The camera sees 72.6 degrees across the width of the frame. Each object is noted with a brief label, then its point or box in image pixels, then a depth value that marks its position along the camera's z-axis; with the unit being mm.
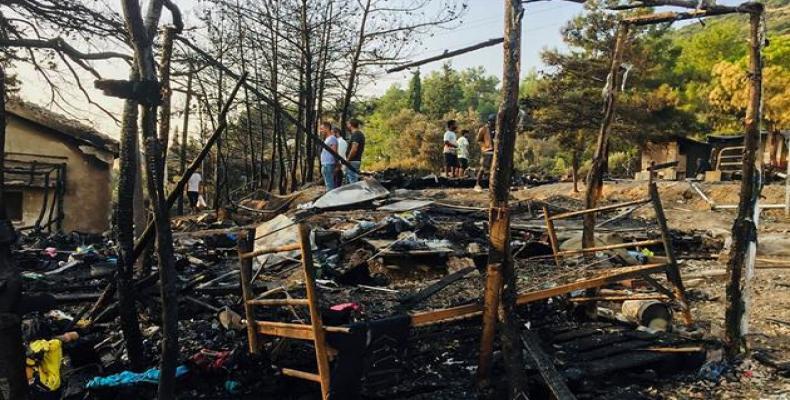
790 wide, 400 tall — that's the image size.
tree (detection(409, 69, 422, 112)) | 58000
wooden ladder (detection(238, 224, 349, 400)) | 3109
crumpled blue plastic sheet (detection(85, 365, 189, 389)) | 3598
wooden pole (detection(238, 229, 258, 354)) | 3904
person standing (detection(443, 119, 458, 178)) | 13291
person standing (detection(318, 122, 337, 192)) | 11101
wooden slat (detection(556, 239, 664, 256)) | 4859
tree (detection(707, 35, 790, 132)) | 26797
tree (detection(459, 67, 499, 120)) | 93100
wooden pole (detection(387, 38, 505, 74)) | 3793
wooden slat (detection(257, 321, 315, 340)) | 3289
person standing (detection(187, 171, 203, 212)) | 17109
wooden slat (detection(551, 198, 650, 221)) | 4770
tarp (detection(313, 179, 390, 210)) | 10055
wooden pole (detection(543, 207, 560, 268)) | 5902
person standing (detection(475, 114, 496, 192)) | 11512
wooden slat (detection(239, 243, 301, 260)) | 3310
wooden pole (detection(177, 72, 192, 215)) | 20250
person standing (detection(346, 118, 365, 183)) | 11047
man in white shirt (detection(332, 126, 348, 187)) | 11320
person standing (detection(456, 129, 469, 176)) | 15812
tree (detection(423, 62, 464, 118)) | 55000
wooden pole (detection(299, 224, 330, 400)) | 3098
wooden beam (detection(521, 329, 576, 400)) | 3489
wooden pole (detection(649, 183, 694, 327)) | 4789
